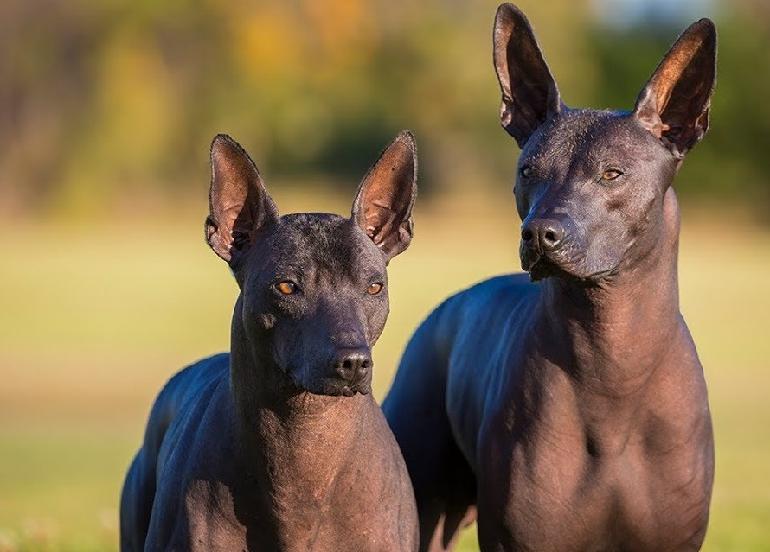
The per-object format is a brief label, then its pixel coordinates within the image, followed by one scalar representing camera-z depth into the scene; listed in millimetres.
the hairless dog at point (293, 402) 12273
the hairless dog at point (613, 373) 13812
